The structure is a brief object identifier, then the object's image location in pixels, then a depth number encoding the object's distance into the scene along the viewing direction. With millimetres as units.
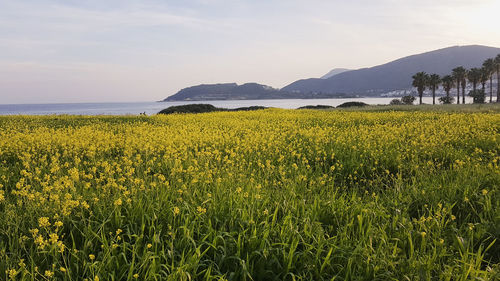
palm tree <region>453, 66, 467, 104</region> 73688
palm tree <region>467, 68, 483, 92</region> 74438
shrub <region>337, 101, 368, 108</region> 41203
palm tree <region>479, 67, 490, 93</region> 73250
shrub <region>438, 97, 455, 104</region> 64750
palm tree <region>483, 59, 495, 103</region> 71688
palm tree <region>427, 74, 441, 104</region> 73312
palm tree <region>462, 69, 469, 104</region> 73938
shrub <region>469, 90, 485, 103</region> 61244
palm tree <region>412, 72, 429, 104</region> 73938
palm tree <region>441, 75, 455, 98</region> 74431
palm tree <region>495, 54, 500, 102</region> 70062
